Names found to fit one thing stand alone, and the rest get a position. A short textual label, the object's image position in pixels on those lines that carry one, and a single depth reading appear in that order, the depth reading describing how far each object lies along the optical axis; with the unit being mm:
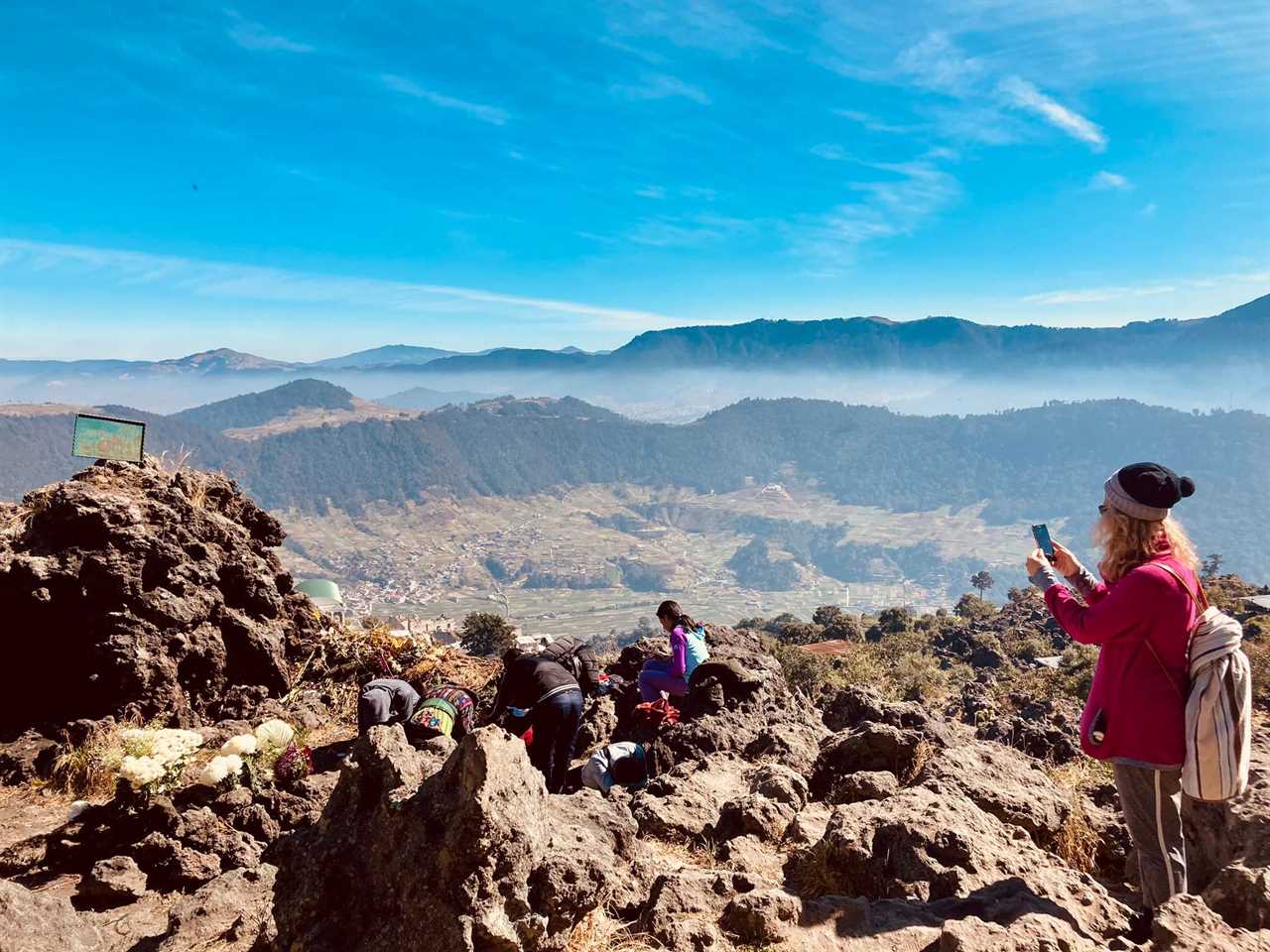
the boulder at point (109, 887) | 4637
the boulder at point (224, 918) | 3838
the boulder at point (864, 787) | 5535
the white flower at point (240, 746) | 5938
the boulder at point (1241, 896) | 3127
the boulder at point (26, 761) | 6445
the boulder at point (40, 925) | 3338
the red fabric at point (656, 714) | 7738
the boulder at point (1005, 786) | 4824
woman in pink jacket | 3197
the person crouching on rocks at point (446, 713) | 6582
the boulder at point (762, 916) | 3396
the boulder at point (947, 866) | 3492
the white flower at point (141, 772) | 5156
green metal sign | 8406
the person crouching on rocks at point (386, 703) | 6684
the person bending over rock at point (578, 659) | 6758
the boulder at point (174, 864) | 4840
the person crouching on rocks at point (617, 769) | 6277
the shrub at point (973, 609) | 42519
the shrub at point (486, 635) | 18906
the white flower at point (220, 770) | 5586
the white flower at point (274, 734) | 6469
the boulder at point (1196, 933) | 2736
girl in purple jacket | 7960
